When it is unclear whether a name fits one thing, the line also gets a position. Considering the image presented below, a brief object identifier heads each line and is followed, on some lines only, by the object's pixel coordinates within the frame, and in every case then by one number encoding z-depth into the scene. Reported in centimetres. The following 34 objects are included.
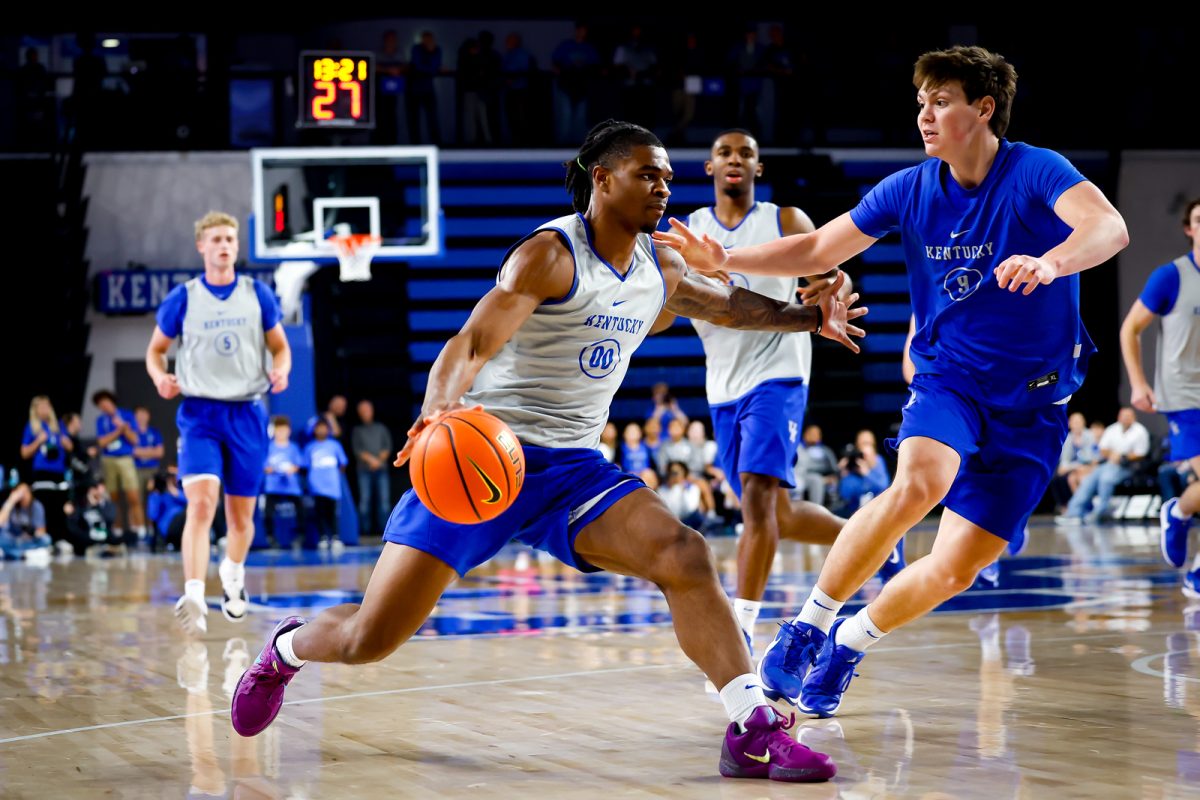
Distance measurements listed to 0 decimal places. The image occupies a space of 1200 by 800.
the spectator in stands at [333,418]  1547
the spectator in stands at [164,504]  1509
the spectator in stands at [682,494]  1555
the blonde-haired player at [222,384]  787
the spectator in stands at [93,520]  1458
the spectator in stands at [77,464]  1475
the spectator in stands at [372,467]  1605
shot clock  1477
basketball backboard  1528
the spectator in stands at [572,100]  1905
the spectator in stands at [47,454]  1445
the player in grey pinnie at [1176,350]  843
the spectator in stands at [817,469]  1602
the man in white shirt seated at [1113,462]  1692
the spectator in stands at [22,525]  1425
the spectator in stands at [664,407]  1648
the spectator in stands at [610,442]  1553
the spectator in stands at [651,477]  1562
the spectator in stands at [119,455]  1561
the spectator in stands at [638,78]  1898
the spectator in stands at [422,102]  1862
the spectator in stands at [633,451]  1594
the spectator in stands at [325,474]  1522
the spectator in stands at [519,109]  1903
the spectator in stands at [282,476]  1524
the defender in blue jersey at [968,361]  456
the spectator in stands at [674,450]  1599
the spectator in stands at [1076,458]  1755
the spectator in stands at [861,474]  1600
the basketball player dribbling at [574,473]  395
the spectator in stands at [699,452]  1609
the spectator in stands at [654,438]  1614
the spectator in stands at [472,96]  1889
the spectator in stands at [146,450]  1588
